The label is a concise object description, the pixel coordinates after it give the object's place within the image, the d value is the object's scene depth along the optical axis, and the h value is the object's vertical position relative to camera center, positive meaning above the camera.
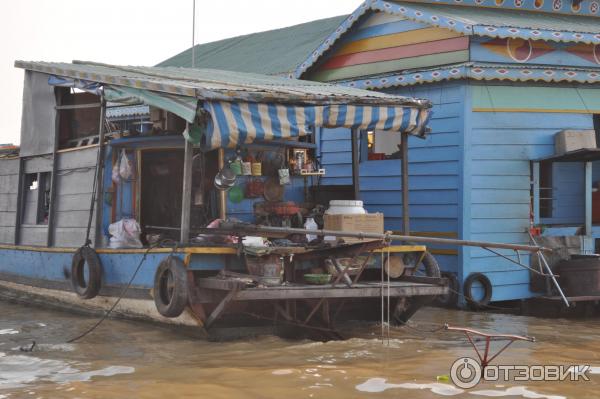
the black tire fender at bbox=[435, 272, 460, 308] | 12.55 -0.78
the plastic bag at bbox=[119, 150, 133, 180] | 11.09 +0.94
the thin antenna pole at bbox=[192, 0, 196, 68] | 19.12 +5.22
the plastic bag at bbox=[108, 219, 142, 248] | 10.99 +0.04
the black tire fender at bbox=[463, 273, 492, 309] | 12.45 -0.64
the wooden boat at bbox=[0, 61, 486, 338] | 9.30 +0.47
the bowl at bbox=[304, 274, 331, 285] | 9.49 -0.42
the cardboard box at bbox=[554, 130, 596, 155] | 12.70 +1.70
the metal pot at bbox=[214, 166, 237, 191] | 10.60 +0.79
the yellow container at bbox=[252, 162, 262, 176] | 11.37 +1.00
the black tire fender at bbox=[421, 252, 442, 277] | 11.00 -0.28
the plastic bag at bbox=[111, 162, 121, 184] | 11.13 +0.84
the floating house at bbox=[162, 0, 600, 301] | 12.73 +1.86
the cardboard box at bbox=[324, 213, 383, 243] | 10.71 +0.26
